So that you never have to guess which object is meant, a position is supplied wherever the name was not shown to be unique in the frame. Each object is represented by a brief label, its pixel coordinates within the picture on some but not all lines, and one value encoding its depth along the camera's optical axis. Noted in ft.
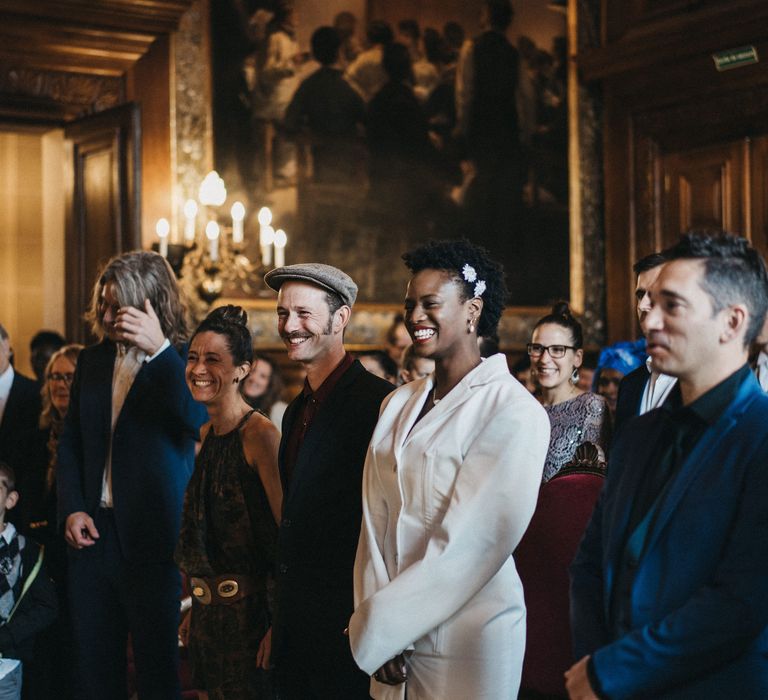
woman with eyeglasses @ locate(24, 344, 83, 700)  15.80
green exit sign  29.35
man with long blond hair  13.14
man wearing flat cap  10.40
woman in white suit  8.63
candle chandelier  27.12
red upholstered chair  11.03
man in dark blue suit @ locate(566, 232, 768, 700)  6.57
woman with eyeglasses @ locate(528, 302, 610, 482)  15.02
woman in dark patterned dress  11.48
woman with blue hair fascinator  15.96
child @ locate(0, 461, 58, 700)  13.92
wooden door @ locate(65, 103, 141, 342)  26.53
